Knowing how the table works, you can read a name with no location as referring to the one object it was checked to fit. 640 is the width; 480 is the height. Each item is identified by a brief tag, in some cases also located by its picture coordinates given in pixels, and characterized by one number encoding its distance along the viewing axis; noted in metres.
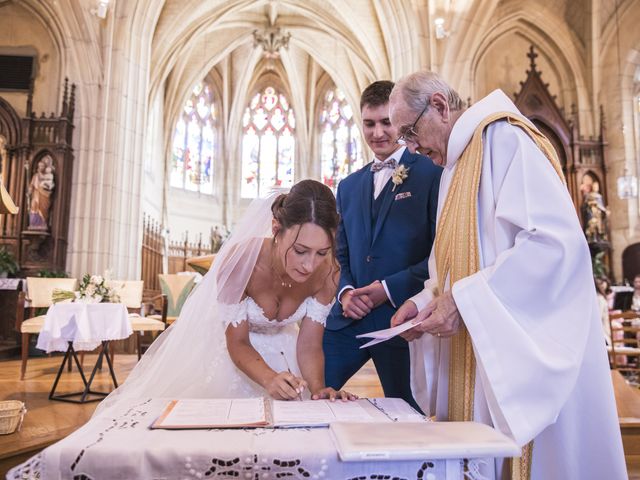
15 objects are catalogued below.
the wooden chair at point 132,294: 7.77
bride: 1.99
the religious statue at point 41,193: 10.15
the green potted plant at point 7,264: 9.24
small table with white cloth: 4.98
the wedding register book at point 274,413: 1.17
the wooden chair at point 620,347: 6.53
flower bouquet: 5.44
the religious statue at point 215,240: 16.98
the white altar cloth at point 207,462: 0.99
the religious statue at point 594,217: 11.54
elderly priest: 1.43
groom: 2.31
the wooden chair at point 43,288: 7.29
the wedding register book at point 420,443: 0.92
